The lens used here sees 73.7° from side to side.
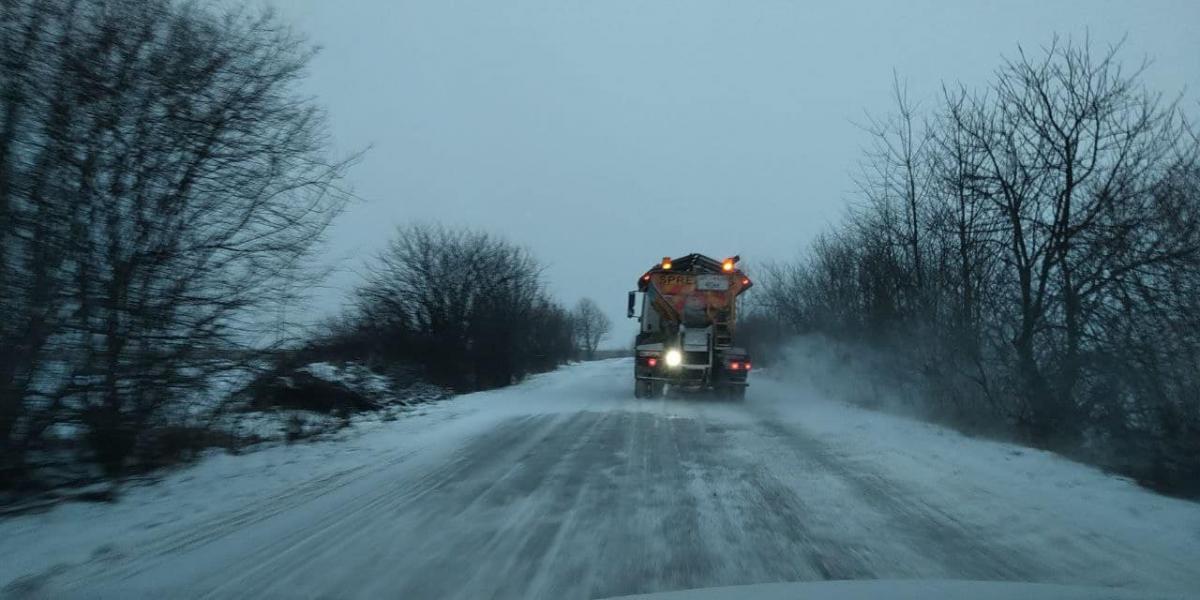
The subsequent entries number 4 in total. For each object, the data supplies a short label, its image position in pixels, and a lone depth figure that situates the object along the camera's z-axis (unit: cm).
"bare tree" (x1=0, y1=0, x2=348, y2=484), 704
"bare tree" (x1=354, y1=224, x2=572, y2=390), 2689
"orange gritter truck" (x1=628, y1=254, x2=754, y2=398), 2075
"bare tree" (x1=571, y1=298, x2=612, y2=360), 9594
